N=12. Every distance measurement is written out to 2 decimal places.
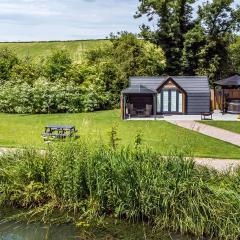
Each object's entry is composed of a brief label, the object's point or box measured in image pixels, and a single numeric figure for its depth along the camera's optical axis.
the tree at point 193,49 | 36.88
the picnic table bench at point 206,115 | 25.90
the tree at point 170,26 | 38.00
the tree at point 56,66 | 35.09
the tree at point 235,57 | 40.85
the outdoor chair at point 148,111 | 28.09
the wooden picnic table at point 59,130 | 17.51
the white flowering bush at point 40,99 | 29.45
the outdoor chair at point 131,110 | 28.00
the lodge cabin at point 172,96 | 29.17
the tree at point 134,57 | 34.66
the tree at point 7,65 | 37.00
